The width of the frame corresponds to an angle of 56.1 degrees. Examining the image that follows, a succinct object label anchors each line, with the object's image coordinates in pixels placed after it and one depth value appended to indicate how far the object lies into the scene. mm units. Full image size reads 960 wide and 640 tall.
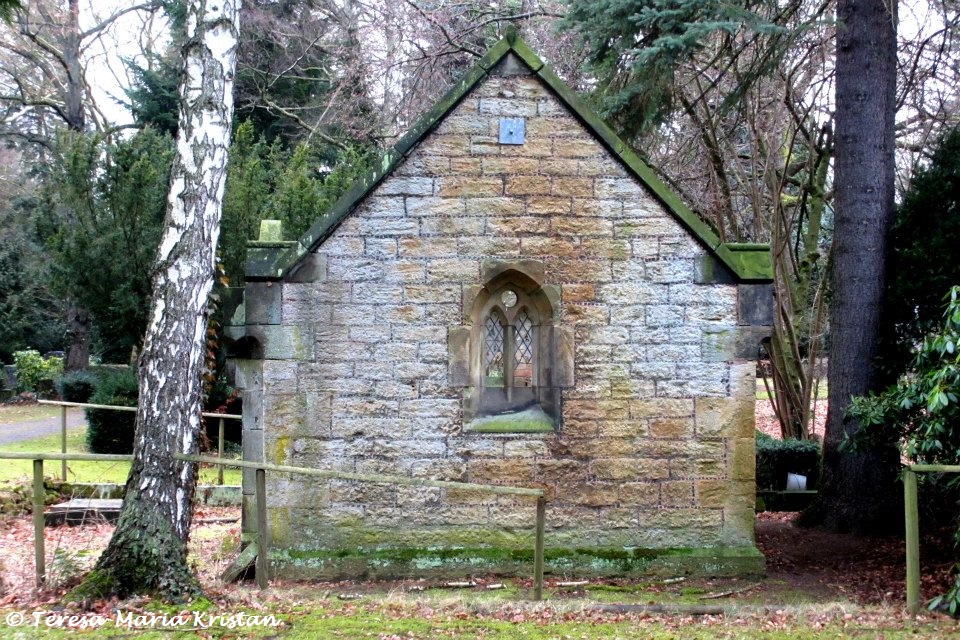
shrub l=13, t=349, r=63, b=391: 27938
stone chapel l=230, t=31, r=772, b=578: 8367
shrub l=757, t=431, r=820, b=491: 14109
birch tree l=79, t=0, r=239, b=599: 6324
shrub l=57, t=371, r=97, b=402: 21906
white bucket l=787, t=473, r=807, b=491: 14164
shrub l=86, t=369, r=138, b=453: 16828
